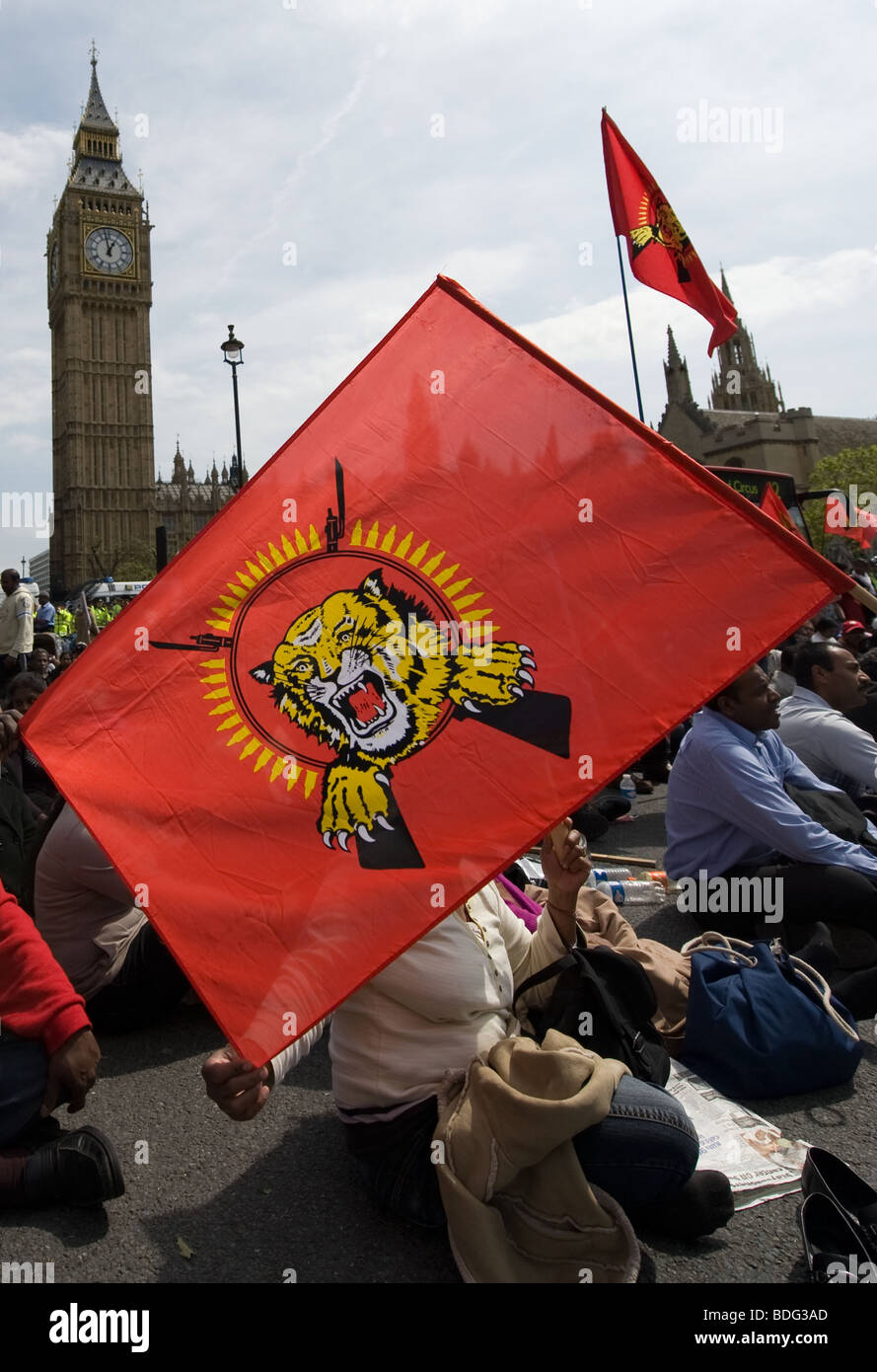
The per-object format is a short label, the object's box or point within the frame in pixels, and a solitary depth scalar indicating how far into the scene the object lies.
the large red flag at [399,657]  2.10
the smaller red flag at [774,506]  11.14
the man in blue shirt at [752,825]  4.00
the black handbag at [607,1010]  2.53
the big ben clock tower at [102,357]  82.56
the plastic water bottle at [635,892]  5.39
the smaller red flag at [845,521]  11.76
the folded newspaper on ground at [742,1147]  2.65
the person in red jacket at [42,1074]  2.59
